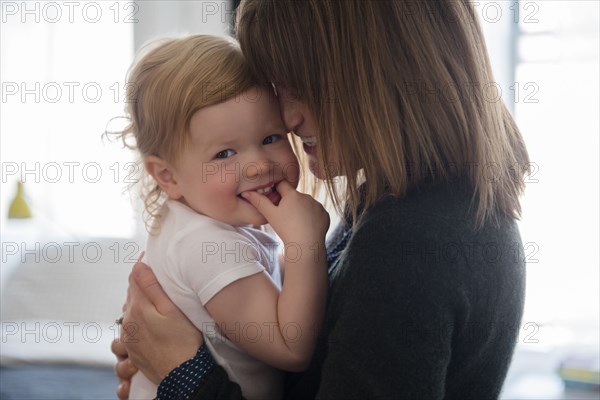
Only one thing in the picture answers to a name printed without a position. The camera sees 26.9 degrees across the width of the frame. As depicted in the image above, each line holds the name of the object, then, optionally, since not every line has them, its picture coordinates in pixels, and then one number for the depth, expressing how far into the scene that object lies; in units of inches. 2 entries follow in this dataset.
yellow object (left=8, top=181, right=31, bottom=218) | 80.2
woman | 36.2
